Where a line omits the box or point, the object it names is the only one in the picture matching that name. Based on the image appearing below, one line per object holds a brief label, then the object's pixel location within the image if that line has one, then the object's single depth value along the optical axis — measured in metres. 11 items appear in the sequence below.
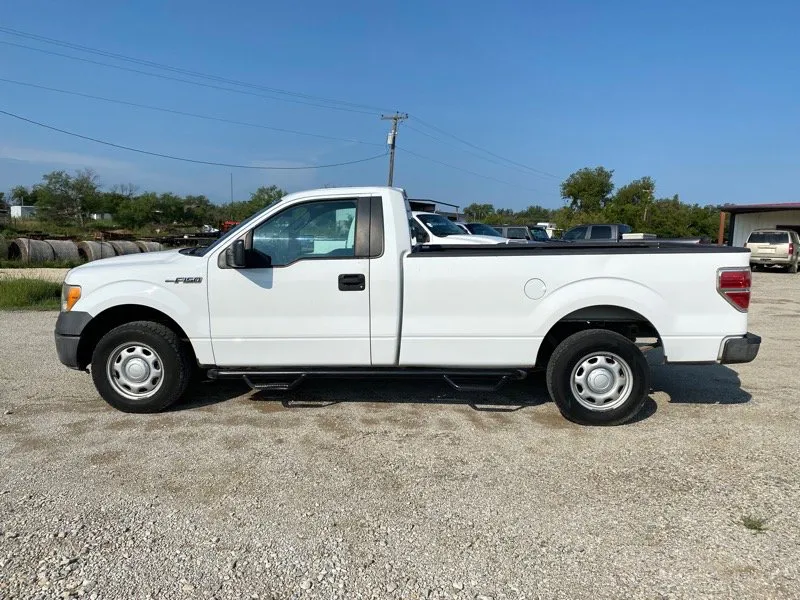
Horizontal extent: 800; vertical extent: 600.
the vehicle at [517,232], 25.55
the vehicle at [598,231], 22.61
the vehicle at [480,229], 20.64
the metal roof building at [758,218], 32.03
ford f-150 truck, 4.64
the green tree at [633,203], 48.16
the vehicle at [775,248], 23.05
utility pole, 38.72
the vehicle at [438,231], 11.70
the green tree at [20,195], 84.68
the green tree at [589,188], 60.69
